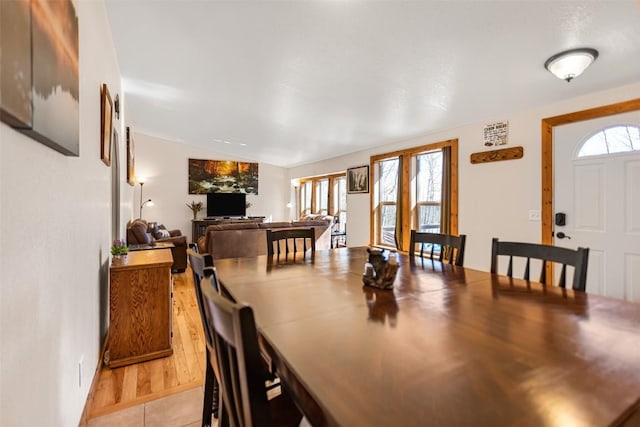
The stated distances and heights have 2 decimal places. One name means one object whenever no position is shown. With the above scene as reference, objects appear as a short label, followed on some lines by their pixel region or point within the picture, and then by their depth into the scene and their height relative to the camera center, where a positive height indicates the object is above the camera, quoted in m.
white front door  2.60 +0.09
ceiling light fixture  2.16 +1.14
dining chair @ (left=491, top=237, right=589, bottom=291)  1.37 -0.21
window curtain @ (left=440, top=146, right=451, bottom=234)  4.15 +0.34
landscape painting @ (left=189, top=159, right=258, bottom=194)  7.59 +1.05
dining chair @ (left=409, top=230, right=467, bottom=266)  1.92 -0.18
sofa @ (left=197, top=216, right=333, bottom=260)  4.45 -0.36
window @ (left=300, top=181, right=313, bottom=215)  8.39 +0.52
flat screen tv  7.63 +0.31
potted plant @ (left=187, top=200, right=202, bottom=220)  7.48 +0.22
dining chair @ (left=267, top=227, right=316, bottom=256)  2.23 -0.15
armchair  4.22 -0.36
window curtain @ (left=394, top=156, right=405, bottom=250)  4.95 +0.11
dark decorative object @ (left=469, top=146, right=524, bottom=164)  3.37 +0.73
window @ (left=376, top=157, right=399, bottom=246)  5.36 +0.29
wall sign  3.51 +0.99
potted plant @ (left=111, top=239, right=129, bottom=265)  2.45 -0.32
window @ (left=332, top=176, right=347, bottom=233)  7.09 +0.33
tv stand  7.25 -0.20
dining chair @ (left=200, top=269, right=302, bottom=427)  0.59 -0.32
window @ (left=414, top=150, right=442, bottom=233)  4.54 +0.39
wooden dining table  0.57 -0.36
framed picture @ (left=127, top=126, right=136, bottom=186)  4.49 +0.81
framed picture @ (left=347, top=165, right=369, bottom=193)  5.76 +0.72
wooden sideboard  2.20 -0.73
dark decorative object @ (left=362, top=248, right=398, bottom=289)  1.36 -0.26
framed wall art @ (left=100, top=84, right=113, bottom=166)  2.15 +0.70
